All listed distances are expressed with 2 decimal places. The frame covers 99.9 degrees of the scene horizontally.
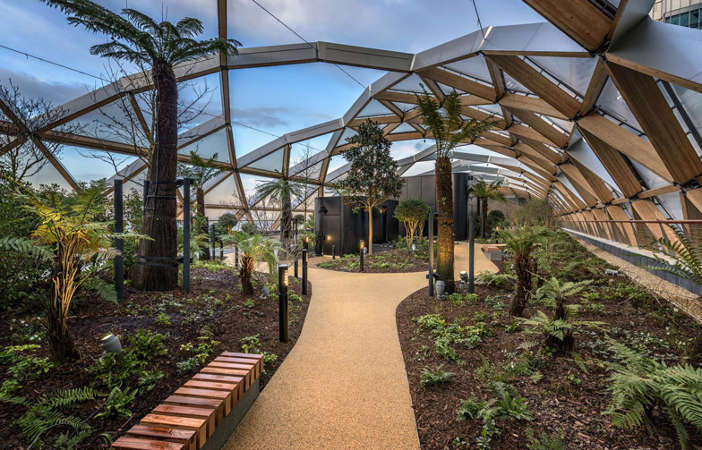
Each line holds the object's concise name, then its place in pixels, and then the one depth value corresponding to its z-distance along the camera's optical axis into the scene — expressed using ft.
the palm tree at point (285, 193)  40.75
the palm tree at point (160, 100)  15.70
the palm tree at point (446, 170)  20.63
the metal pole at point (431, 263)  20.39
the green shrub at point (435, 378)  9.70
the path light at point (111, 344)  8.73
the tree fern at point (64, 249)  8.16
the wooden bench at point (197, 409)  5.78
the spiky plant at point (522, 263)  14.84
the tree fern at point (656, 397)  6.06
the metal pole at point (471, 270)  20.59
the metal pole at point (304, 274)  21.26
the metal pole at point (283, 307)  13.08
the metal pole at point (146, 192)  16.68
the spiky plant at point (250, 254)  17.60
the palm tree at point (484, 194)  62.29
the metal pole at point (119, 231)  14.46
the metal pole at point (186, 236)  16.22
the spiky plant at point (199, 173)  38.34
